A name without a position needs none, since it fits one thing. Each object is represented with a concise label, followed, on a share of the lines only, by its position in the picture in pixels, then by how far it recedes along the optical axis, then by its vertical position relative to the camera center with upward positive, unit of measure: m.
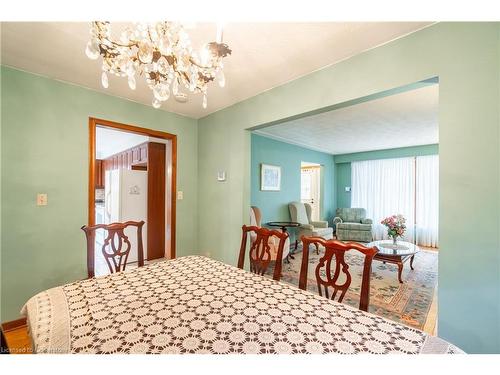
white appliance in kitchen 3.39 -0.20
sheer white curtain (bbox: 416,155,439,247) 5.10 -0.28
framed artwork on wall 4.43 +0.22
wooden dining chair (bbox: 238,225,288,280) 1.45 -0.48
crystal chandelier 1.04 +0.70
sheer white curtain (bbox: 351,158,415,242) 5.48 -0.03
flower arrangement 3.56 -0.64
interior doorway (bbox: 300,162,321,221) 6.47 +0.06
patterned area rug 2.27 -1.33
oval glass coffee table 3.05 -0.96
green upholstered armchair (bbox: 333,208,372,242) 5.41 -0.96
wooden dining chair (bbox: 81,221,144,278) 1.48 -0.41
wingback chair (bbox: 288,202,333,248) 4.52 -0.81
